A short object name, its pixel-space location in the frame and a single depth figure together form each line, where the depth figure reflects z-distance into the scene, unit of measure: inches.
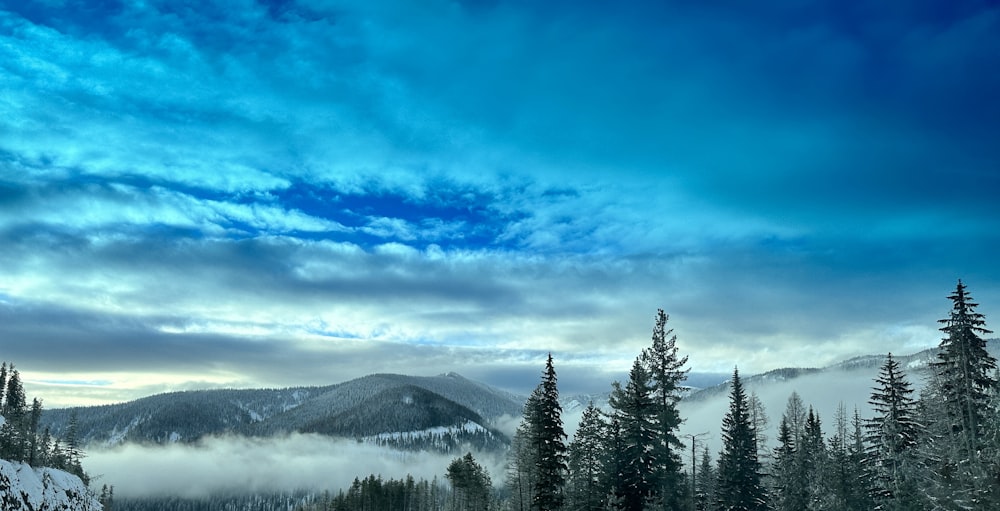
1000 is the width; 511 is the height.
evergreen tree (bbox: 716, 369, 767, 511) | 2076.8
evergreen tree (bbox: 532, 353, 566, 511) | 1720.0
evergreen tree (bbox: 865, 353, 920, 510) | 1867.6
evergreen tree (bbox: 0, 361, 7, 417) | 5212.6
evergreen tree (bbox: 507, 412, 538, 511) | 2461.5
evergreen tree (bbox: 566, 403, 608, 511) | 1818.4
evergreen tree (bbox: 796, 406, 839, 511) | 2196.1
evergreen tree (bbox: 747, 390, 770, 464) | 3455.0
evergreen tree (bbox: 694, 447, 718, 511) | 2874.0
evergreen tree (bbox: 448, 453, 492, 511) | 3838.6
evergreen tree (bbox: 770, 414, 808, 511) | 2350.9
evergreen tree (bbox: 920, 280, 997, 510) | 1386.6
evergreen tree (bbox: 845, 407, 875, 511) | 2069.4
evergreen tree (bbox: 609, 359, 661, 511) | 1579.7
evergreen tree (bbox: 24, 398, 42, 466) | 4151.1
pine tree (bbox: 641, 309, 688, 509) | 1574.8
